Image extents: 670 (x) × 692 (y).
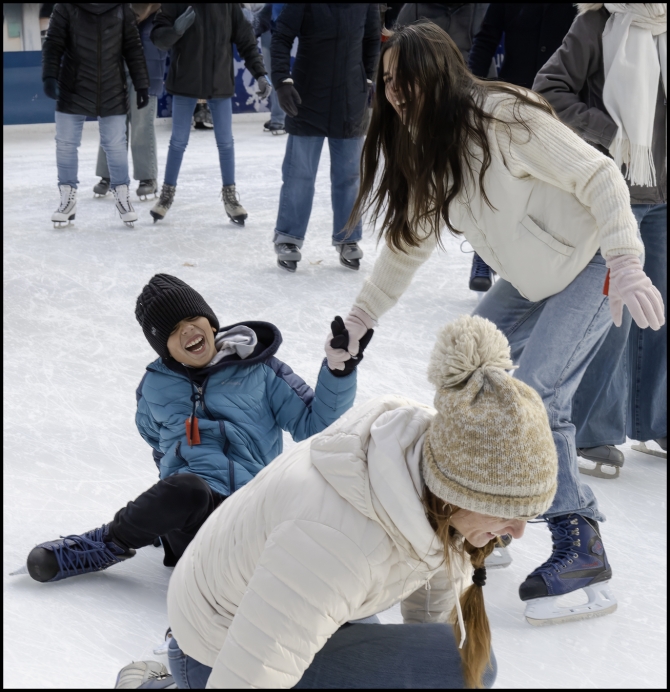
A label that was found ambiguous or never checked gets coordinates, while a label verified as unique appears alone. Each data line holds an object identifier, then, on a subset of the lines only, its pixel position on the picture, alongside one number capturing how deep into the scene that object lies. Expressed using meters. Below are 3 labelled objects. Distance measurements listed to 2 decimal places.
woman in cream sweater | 5.80
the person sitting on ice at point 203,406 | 6.12
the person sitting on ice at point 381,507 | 5.05
